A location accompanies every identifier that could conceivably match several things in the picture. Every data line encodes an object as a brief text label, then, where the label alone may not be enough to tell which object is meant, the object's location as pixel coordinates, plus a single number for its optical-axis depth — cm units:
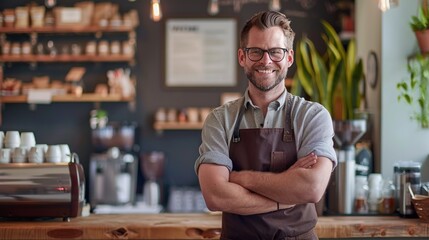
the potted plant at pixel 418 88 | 377
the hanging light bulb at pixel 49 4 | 659
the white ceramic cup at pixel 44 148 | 326
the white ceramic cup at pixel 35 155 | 323
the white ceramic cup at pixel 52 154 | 326
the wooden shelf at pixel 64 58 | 640
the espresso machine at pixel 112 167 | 612
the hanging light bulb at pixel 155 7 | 320
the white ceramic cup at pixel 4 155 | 320
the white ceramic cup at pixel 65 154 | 331
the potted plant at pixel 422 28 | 370
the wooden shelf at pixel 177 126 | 643
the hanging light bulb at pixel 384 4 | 300
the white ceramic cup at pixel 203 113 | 649
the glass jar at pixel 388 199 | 352
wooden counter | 305
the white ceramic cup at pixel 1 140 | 332
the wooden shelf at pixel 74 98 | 638
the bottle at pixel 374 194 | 357
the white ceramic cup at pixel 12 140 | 330
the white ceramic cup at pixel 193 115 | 648
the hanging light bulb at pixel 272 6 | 655
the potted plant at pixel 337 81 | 407
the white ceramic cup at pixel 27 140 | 332
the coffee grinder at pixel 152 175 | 627
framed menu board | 666
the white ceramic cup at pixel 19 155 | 322
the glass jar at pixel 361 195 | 357
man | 245
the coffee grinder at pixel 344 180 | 357
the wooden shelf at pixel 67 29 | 638
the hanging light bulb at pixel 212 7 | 652
